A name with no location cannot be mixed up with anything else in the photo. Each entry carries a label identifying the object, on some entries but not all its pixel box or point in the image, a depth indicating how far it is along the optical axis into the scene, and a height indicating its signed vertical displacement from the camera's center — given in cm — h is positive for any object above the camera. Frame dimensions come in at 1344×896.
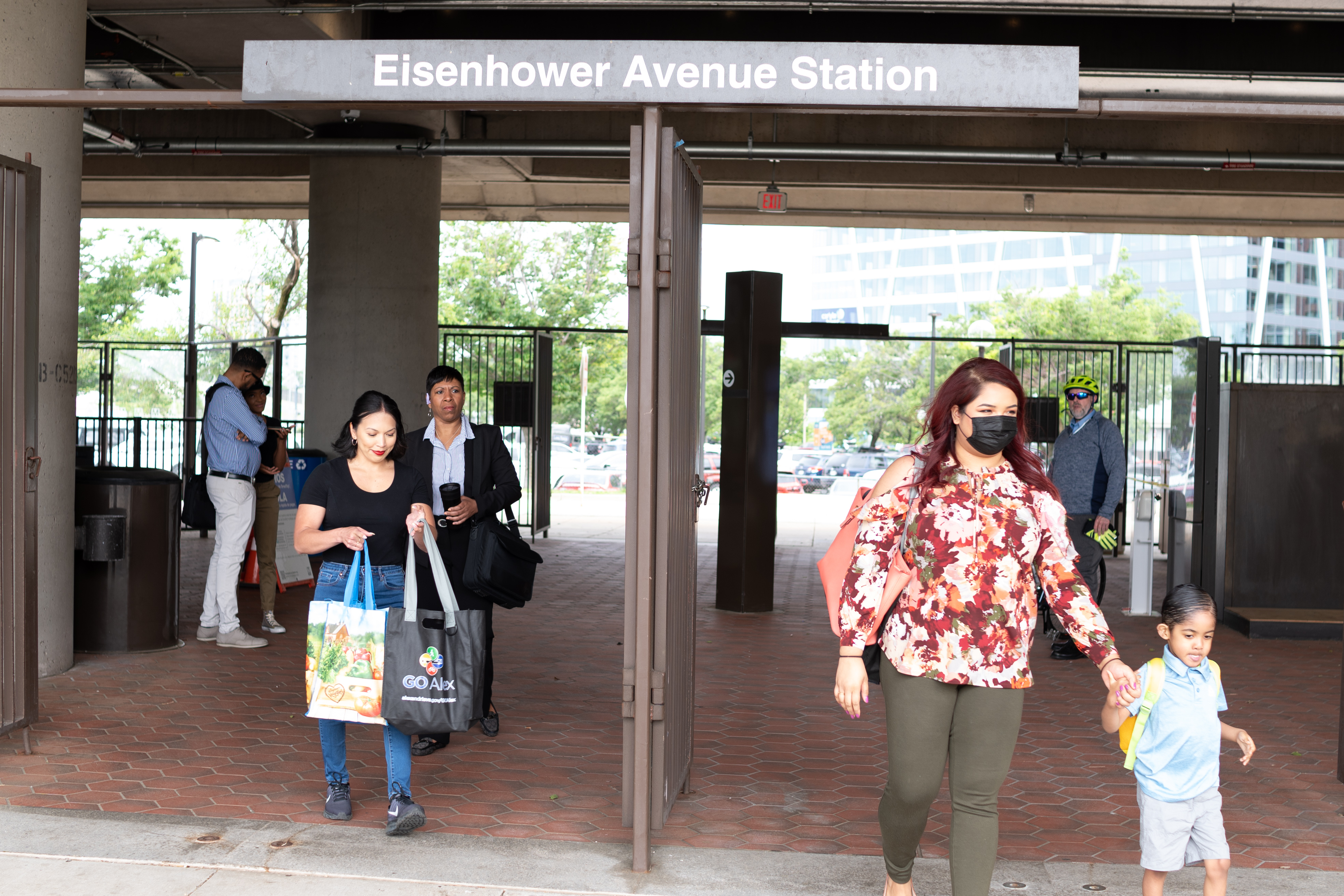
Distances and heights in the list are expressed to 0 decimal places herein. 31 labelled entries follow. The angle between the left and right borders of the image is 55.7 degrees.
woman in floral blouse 344 -45
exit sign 1312 +243
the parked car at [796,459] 3925 -68
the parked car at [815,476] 3688 -115
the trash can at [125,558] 756 -81
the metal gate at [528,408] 1569 +29
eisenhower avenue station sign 398 +114
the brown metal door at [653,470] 409 -12
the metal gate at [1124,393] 1606 +69
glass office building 8206 +1189
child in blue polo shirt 355 -85
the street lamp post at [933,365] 3716 +238
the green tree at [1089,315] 4781 +489
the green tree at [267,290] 3145 +381
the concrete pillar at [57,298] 676 +69
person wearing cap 895 -64
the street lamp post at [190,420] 1622 +8
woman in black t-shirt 451 -32
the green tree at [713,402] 3944 +120
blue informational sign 1138 -47
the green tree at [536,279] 3775 +456
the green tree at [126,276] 3594 +426
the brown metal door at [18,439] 526 -7
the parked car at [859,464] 3625 -75
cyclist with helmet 827 -19
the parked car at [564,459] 3753 -79
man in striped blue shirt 801 -29
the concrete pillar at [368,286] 1254 +141
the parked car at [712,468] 2982 -85
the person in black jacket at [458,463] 556 -14
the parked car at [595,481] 3394 -132
